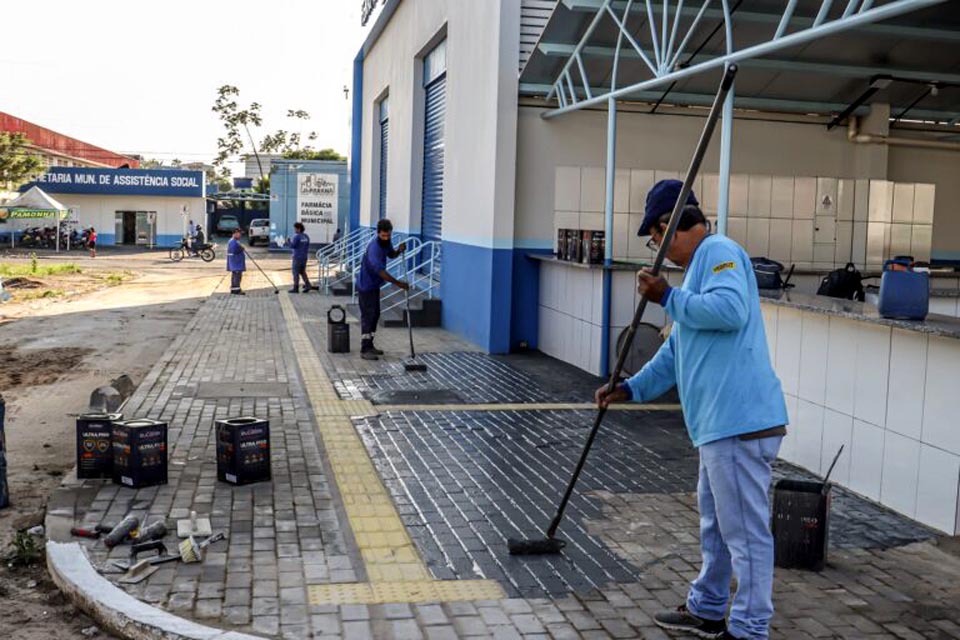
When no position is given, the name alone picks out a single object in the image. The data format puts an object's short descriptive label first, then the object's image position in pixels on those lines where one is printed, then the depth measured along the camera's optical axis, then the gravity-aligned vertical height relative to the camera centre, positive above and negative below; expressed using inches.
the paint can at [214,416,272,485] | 283.0 -64.2
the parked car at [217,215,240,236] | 2573.8 -33.0
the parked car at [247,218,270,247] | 2317.9 -43.0
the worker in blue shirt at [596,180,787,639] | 172.1 -29.0
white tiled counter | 252.5 -45.1
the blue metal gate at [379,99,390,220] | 1150.3 +75.8
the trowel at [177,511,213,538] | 237.8 -71.9
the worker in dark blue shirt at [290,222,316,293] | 1003.3 -38.6
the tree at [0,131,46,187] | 2085.4 +84.8
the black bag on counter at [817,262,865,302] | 436.5 -23.3
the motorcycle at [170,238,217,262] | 1770.4 -72.2
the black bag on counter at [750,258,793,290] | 369.1 -17.9
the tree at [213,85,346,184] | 3120.1 +221.6
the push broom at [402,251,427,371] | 505.0 -71.3
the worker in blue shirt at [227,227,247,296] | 994.1 -47.5
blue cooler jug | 265.9 -16.2
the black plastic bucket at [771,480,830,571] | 223.3 -63.6
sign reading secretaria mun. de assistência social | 2091.5 +51.8
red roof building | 2514.8 +169.5
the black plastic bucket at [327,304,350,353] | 571.5 -66.2
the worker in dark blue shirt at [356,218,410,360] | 543.8 -34.9
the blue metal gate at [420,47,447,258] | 790.5 +47.9
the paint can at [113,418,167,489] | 276.8 -64.4
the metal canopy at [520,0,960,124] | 440.1 +78.2
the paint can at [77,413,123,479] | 287.1 -65.1
